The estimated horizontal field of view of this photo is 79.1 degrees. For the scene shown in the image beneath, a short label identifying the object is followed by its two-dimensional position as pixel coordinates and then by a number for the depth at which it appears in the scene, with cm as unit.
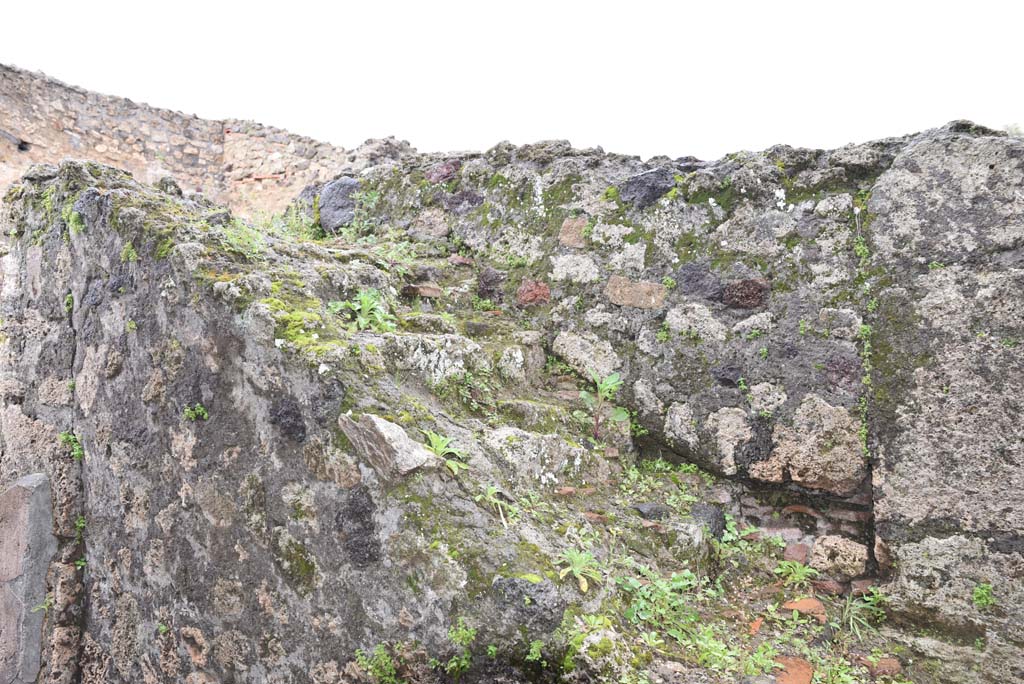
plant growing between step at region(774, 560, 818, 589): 261
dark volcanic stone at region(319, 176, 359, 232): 451
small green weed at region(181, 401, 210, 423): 238
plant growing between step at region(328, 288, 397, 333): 265
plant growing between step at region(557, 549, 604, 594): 208
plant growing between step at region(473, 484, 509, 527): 214
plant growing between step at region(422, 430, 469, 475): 215
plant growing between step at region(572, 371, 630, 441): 302
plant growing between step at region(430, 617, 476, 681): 187
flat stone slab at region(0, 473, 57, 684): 267
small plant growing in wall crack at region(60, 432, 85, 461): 279
